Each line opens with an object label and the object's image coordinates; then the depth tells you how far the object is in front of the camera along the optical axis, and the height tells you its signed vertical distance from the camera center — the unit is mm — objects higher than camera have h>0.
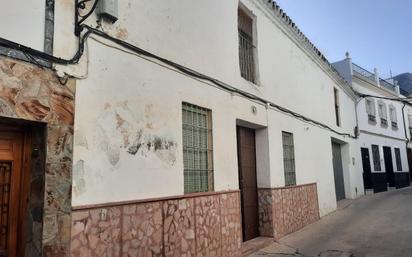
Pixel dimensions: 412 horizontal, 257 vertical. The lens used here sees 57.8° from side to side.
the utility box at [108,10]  4230 +2033
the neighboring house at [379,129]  19062 +2898
